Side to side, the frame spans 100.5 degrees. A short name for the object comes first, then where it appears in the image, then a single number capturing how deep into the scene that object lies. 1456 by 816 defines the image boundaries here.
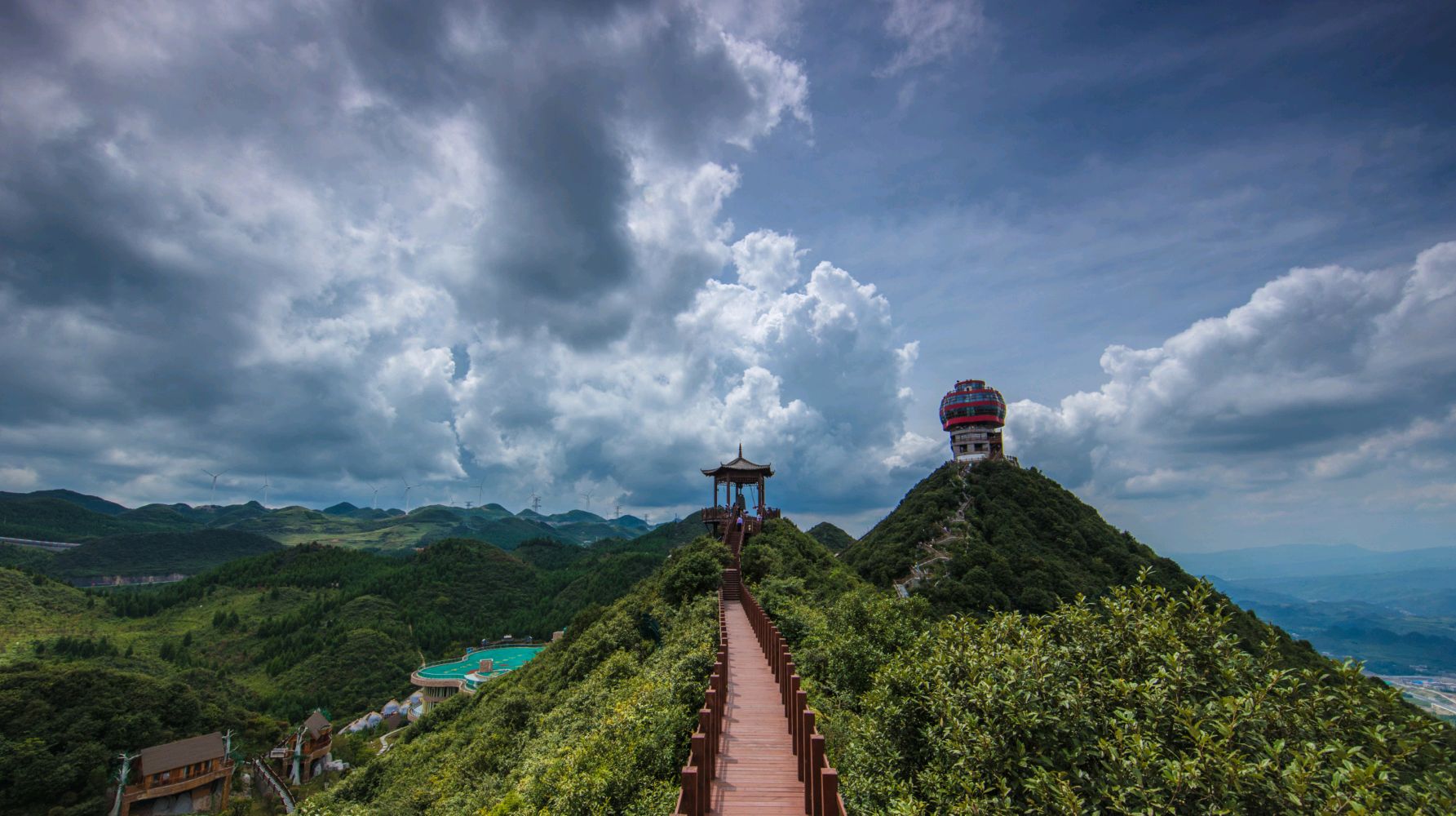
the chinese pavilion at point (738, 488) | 39.88
